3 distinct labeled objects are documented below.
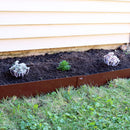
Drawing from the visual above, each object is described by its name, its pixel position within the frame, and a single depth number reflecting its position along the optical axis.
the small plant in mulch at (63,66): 3.10
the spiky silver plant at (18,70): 2.76
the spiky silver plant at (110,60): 3.42
